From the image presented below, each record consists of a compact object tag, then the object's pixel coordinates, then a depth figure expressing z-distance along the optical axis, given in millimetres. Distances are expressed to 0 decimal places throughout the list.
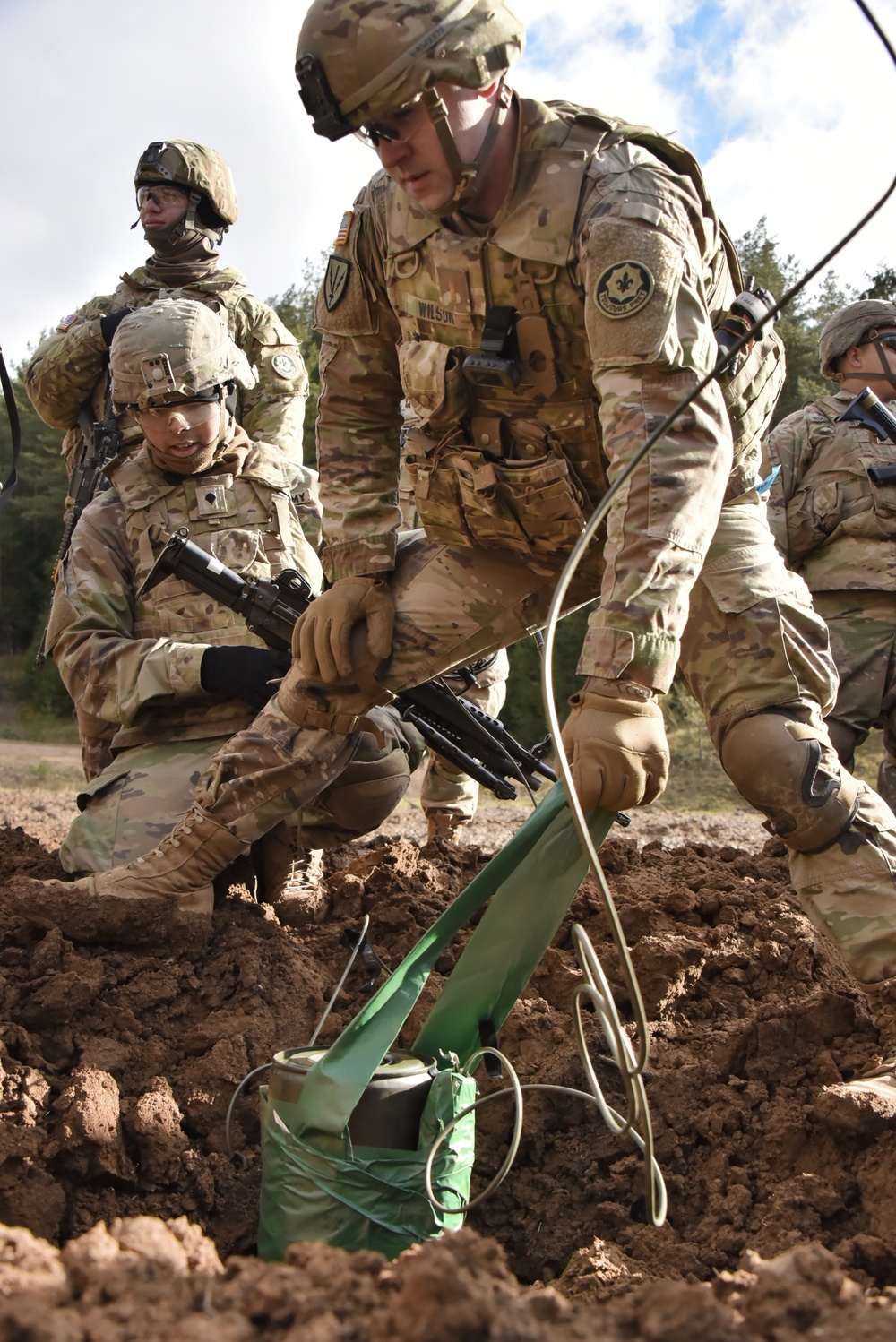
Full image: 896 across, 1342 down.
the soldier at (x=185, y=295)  6223
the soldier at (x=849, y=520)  5789
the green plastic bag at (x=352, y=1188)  2109
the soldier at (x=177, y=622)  4234
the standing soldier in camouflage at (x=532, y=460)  2527
